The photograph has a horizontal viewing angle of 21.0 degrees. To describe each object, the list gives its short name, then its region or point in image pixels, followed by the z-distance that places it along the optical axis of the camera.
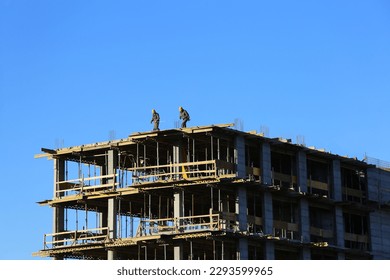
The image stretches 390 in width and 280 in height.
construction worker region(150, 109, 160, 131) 104.49
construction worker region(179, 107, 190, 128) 103.49
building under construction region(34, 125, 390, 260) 100.31
